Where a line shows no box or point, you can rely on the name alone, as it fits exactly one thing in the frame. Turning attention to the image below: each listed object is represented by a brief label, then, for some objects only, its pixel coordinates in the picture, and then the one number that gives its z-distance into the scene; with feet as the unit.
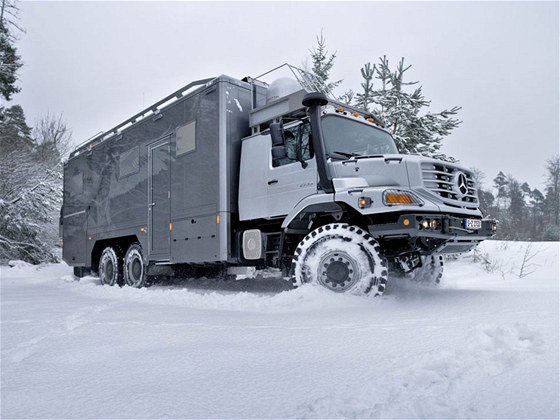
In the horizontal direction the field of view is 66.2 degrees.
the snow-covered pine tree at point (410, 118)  48.49
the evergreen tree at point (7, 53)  63.57
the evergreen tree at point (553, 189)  137.39
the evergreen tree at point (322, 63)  62.34
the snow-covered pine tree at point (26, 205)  62.64
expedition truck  17.53
